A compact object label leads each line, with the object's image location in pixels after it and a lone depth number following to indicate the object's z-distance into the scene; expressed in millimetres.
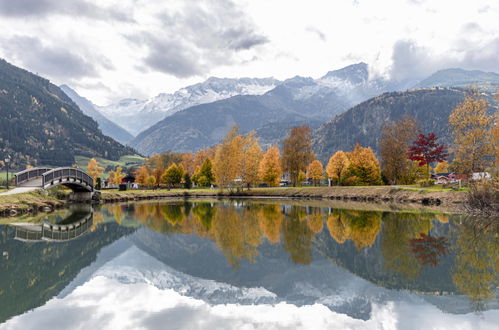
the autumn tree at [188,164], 138950
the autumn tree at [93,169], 131750
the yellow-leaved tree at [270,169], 90038
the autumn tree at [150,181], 115875
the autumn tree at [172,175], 114500
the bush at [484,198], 36125
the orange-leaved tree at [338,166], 92750
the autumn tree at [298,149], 87812
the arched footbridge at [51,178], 53156
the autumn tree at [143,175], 126881
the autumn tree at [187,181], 109875
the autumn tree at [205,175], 109062
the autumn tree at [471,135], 48625
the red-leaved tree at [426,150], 62997
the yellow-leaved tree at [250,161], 83744
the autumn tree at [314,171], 106875
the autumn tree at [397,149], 74062
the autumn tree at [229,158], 80312
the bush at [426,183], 63900
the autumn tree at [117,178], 148500
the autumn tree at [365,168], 81000
